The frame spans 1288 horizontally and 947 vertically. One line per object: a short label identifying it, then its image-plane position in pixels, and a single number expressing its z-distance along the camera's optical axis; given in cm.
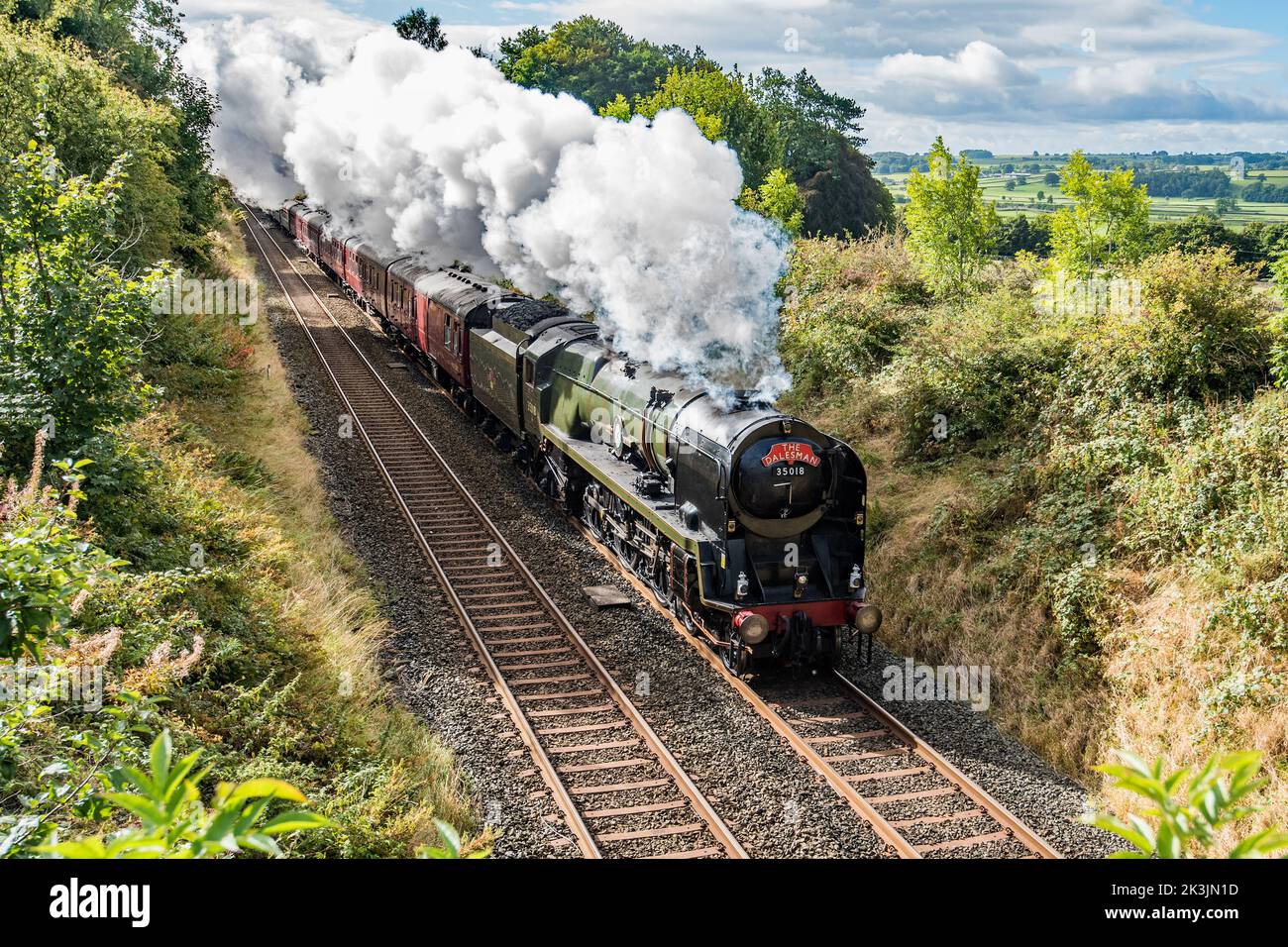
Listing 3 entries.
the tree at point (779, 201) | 3256
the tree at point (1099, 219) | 2117
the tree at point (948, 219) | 2312
